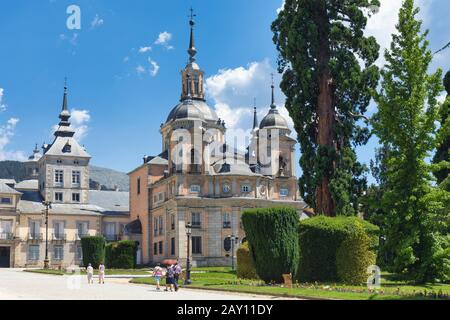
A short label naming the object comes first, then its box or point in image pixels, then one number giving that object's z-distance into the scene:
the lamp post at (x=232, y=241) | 66.41
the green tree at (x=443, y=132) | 32.50
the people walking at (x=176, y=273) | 30.69
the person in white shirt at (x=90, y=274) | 36.54
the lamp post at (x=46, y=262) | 62.47
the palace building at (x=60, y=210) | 81.75
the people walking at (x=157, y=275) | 32.34
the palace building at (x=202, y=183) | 72.31
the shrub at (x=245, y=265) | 39.83
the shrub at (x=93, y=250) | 60.19
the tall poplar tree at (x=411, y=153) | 32.38
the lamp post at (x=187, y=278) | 35.78
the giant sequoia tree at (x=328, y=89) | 41.22
